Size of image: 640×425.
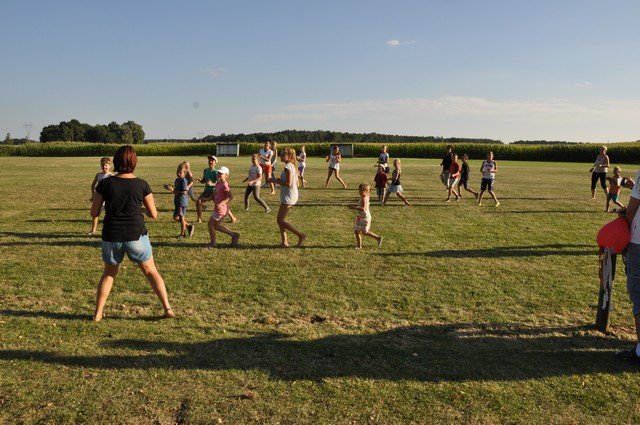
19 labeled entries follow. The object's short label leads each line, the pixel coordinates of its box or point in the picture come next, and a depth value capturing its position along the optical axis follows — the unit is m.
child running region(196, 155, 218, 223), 10.84
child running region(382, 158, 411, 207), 15.16
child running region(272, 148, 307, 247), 8.63
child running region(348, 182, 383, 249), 9.33
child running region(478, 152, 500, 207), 15.33
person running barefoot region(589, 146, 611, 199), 16.30
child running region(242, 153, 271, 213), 12.73
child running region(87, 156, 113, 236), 9.52
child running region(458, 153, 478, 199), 16.98
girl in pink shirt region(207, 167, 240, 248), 9.20
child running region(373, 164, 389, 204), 15.58
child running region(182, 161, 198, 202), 10.05
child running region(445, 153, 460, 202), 16.17
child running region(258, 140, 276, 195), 16.92
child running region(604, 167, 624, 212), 13.28
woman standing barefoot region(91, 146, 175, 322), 5.03
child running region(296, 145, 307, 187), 20.53
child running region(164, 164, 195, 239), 10.01
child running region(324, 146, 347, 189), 20.16
